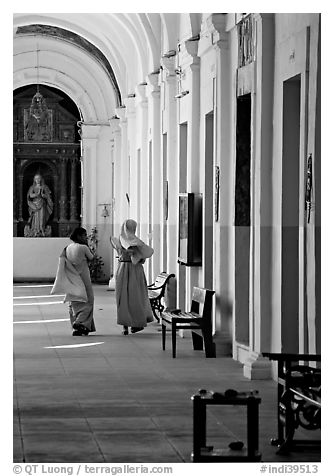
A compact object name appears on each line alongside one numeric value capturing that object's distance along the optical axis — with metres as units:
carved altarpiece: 35.22
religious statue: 35.12
